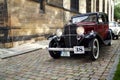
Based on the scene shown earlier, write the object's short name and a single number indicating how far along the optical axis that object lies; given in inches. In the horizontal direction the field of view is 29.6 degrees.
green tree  2382.4
